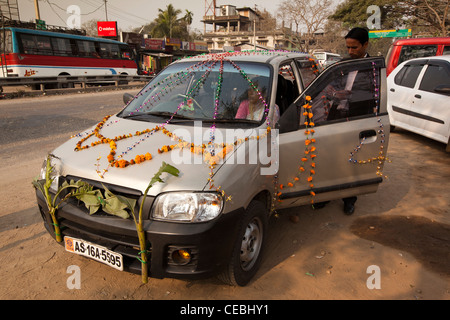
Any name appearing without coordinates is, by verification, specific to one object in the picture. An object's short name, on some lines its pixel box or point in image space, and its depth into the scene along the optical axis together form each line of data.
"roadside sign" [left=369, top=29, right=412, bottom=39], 25.27
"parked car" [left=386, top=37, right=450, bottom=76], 9.08
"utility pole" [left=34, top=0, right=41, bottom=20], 26.44
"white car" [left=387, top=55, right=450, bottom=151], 5.93
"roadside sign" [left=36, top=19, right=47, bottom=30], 21.48
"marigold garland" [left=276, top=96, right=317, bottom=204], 2.96
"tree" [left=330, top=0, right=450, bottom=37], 18.14
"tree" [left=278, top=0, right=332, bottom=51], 24.77
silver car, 2.15
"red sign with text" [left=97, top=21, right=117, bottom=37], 39.67
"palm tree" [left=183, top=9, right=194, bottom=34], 51.50
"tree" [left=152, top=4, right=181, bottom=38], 44.59
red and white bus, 16.53
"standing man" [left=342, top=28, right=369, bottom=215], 3.83
